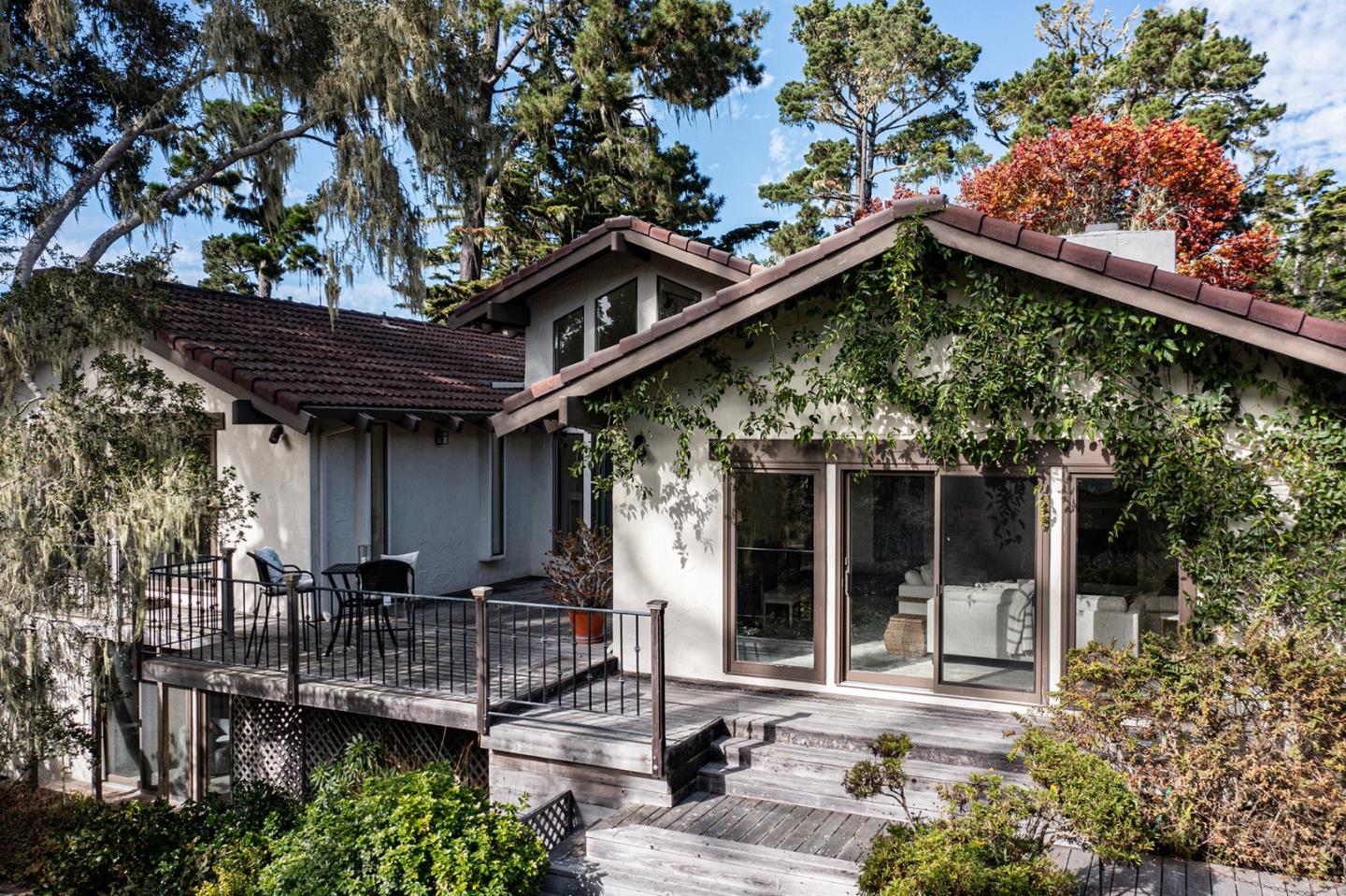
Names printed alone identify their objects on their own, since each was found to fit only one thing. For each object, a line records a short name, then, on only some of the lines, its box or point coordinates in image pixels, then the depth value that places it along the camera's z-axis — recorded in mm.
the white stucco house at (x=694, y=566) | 6957
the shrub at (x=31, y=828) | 7523
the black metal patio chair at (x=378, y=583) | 8734
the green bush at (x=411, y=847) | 5402
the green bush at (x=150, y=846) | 6871
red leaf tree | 20828
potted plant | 9734
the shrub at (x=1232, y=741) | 5281
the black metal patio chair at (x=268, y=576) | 8664
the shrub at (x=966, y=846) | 4656
